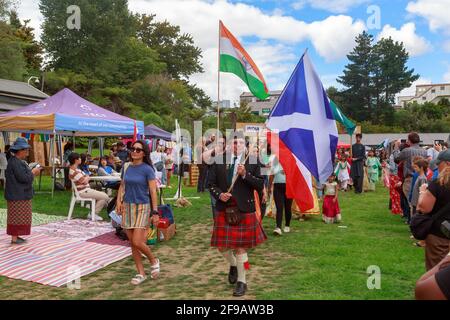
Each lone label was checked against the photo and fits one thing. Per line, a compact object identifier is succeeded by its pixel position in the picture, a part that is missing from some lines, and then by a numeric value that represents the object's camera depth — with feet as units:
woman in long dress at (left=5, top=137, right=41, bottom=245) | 22.66
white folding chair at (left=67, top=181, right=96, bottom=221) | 31.50
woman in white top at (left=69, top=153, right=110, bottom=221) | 31.17
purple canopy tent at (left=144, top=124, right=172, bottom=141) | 82.43
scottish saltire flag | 19.95
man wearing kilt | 15.56
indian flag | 24.11
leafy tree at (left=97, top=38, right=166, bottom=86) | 130.31
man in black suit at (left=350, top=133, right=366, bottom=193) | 51.28
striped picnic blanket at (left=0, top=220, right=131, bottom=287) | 18.38
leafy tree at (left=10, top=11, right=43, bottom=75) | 134.00
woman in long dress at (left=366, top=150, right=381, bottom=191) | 55.47
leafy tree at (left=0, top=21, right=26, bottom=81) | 98.03
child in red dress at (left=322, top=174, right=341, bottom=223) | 31.45
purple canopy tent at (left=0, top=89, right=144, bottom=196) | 38.88
